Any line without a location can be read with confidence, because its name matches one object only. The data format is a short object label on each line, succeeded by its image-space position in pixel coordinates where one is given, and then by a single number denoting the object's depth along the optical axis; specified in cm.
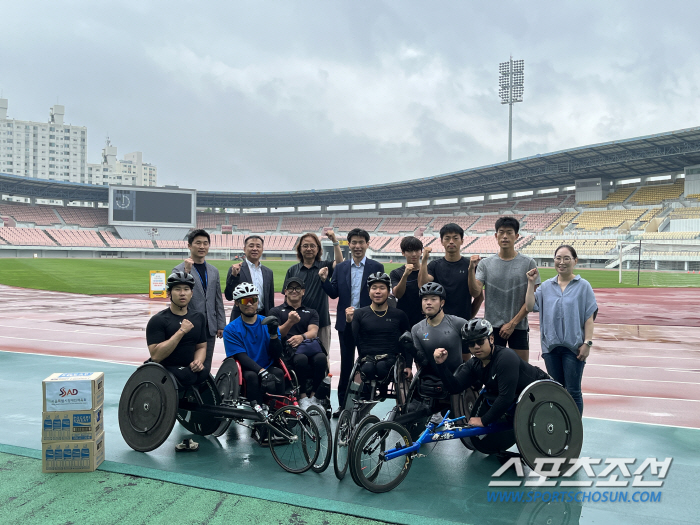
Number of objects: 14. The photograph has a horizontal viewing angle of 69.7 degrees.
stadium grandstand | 5009
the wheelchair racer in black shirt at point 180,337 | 436
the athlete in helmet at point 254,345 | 453
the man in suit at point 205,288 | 554
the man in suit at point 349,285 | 548
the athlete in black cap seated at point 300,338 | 507
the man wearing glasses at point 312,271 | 575
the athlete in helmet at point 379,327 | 472
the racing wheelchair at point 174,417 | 420
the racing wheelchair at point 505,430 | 375
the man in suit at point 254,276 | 586
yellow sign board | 1969
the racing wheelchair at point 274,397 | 416
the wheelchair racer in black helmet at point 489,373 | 381
